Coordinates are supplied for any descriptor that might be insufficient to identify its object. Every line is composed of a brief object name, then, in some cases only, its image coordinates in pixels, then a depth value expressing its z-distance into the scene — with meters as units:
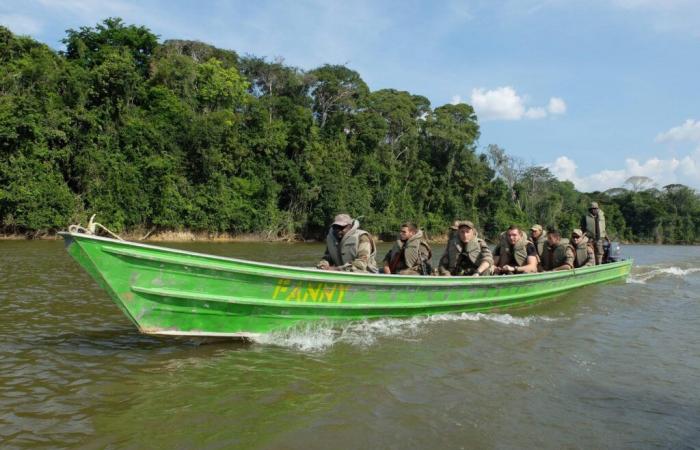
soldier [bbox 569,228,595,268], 13.34
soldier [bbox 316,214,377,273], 7.52
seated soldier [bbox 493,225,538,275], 10.55
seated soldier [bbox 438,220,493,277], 9.36
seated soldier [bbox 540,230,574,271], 12.16
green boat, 5.36
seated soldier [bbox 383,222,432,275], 8.84
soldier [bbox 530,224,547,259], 12.28
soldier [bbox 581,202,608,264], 15.06
